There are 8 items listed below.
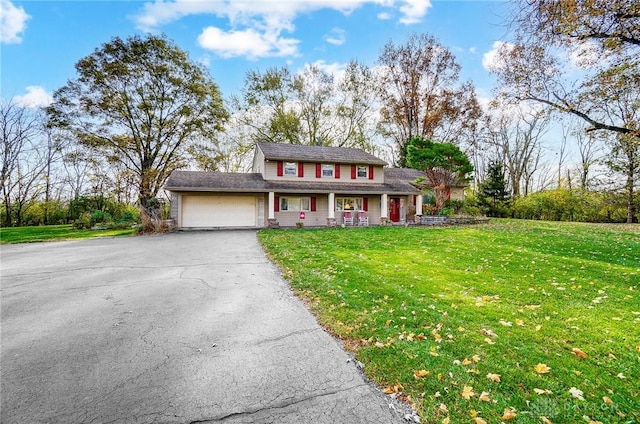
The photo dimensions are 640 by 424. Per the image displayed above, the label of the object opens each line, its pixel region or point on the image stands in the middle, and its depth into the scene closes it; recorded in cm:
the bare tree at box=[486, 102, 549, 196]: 3006
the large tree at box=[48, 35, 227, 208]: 1959
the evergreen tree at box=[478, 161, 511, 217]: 2606
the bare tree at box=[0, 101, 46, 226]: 2191
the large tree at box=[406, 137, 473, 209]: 1839
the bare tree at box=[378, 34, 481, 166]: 2727
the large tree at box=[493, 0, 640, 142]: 551
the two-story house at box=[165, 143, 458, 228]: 1730
